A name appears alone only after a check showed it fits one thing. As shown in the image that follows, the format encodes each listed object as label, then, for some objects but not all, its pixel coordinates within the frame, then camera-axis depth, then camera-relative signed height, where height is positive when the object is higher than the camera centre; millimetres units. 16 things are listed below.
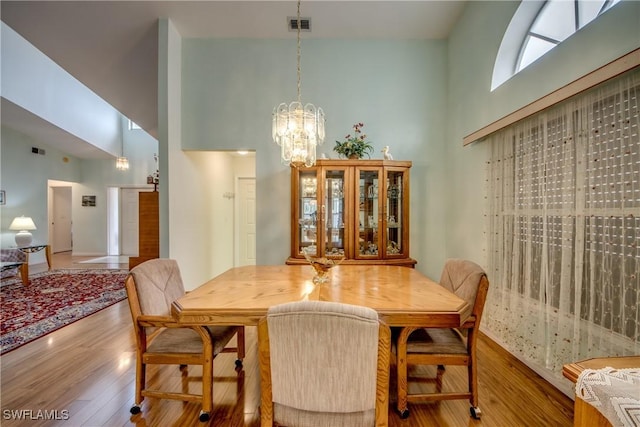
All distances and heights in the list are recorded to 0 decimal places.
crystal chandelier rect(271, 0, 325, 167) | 2033 +557
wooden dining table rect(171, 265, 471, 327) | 1332 -471
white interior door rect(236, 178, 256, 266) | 5207 -180
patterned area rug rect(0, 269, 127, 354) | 2770 -1180
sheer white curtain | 1419 -114
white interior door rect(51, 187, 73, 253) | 8406 -276
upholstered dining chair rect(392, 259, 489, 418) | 1543 -776
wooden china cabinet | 3176 -4
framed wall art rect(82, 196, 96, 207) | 7613 +274
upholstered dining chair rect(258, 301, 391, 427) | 944 -551
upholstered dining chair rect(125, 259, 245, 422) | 1525 -755
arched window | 1873 +1397
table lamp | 5379 -339
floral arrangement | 3217 +734
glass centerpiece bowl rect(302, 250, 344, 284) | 1750 -345
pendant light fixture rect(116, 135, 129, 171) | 6964 +1167
